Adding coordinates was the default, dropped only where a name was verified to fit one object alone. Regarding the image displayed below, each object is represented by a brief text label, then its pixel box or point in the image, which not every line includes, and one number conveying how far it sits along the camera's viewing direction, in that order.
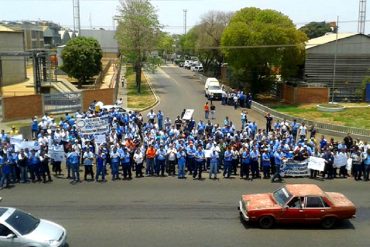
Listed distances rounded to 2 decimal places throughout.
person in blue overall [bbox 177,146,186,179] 18.48
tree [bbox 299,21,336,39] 111.06
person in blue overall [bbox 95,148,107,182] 18.11
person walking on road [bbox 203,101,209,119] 32.28
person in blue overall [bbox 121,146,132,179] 18.41
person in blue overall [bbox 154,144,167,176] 18.91
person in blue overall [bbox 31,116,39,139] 24.14
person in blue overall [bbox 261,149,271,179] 18.61
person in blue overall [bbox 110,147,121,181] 18.28
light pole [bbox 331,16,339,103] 44.74
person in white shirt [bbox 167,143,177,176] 19.02
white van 42.12
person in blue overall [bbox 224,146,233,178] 18.77
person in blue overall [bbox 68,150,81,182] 17.95
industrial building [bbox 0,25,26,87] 52.56
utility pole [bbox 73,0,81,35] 71.44
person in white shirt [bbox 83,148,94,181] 18.20
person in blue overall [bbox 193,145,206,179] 18.67
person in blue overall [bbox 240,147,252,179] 18.60
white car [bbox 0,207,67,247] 10.57
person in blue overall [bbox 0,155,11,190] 17.21
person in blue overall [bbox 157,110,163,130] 27.76
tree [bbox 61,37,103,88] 49.94
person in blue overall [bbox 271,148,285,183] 18.52
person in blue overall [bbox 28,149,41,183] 17.84
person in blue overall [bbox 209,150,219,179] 18.62
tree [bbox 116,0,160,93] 49.00
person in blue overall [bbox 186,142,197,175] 19.06
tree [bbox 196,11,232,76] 64.12
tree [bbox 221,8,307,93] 43.19
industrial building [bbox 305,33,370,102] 45.88
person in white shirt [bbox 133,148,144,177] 18.69
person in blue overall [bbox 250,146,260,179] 18.66
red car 13.38
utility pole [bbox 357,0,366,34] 62.38
